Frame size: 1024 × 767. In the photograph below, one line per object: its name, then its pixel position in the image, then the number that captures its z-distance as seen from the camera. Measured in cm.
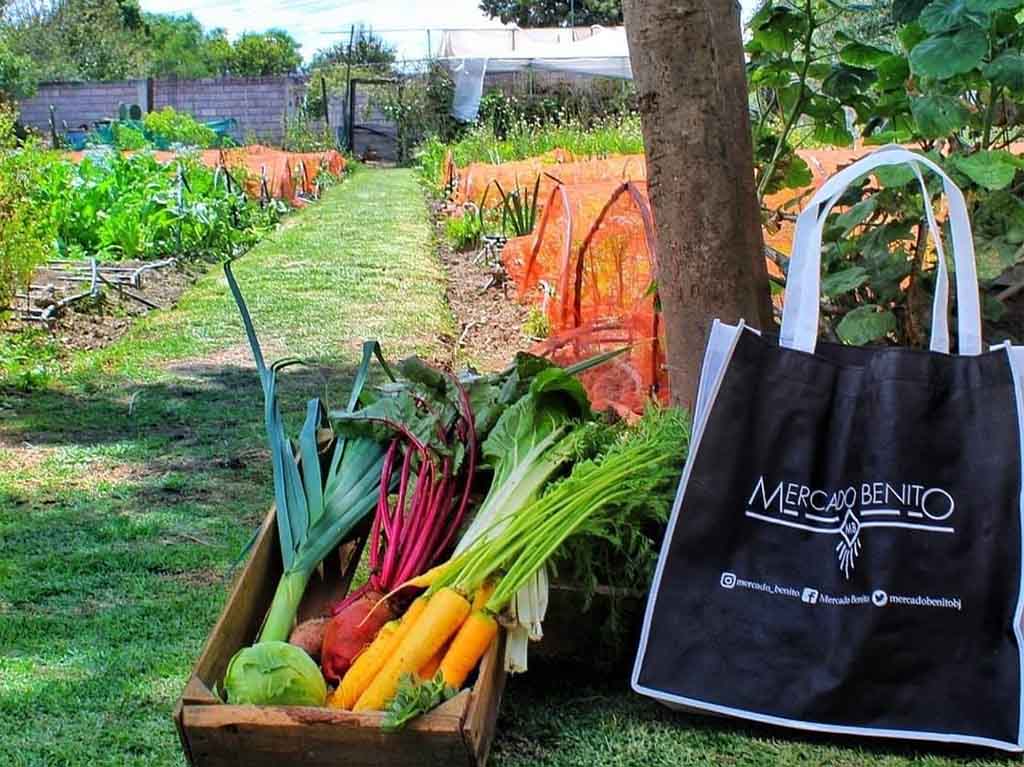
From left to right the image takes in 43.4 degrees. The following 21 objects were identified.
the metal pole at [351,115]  3353
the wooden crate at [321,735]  216
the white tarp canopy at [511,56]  3014
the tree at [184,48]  8154
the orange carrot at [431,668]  233
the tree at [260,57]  7700
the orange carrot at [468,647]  233
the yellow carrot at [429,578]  250
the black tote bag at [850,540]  230
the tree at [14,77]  4059
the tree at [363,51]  5016
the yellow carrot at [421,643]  227
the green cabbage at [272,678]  224
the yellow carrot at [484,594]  244
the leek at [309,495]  269
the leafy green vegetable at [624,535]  259
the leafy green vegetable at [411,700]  213
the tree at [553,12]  5847
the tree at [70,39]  6262
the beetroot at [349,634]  248
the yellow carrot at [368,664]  234
